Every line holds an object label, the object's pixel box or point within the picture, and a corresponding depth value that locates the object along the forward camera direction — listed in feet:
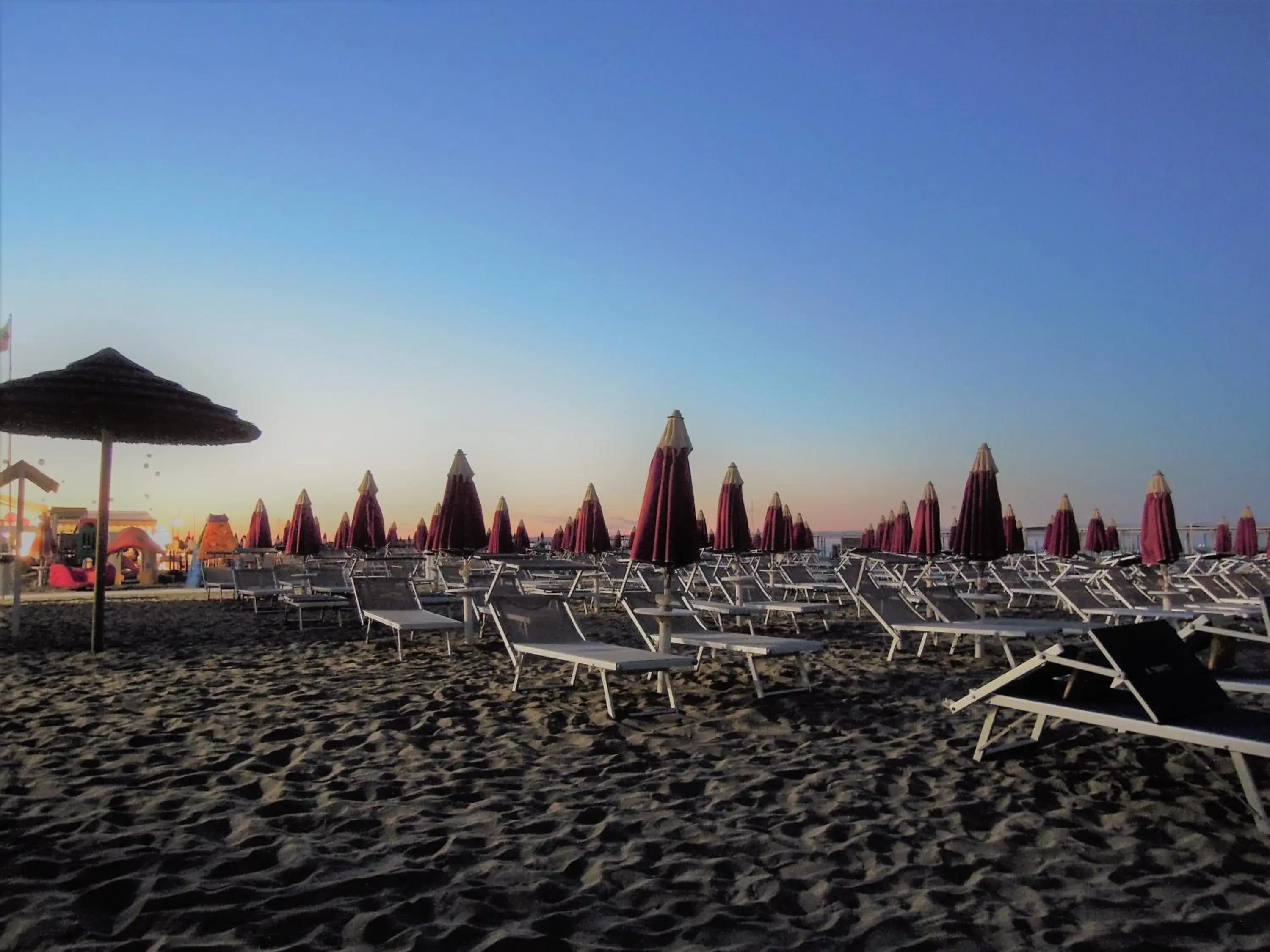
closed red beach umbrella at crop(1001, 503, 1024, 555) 36.09
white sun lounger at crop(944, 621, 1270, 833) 10.66
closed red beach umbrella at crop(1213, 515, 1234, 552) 61.67
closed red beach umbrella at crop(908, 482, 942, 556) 35.55
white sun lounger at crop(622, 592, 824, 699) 18.25
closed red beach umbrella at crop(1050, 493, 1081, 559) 44.62
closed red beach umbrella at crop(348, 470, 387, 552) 37.88
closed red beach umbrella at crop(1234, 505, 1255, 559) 56.75
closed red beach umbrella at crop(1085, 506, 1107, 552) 58.08
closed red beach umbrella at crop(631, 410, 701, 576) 20.01
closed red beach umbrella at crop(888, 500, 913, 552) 52.54
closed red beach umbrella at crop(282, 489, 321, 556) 41.52
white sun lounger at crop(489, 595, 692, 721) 17.31
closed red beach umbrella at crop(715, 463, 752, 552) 31.40
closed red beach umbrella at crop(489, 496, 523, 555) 39.86
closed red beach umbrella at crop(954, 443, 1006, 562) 28.50
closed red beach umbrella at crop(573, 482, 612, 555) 42.19
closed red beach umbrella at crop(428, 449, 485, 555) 29.76
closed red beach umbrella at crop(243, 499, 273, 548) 50.19
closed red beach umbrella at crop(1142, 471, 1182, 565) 33.86
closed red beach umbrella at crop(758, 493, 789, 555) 43.52
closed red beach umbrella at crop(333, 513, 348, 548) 51.60
